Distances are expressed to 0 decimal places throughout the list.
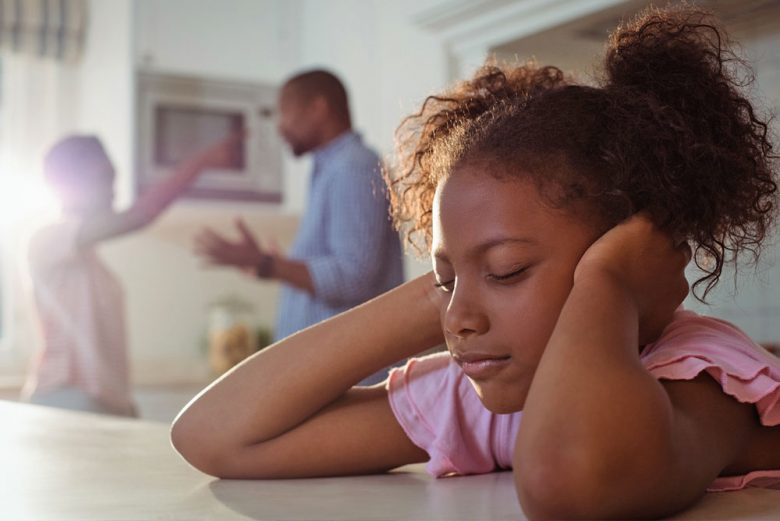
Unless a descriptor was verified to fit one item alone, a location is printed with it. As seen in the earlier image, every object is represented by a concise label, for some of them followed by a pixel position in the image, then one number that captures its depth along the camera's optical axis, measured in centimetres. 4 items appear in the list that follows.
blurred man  214
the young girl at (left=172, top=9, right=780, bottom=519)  62
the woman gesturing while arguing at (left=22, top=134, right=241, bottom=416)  256
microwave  382
